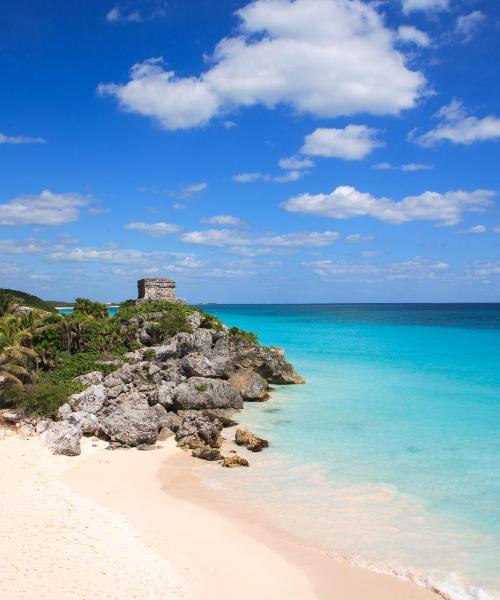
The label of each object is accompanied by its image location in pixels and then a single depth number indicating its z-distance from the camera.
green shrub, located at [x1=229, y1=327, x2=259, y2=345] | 25.34
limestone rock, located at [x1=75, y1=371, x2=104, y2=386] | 18.91
